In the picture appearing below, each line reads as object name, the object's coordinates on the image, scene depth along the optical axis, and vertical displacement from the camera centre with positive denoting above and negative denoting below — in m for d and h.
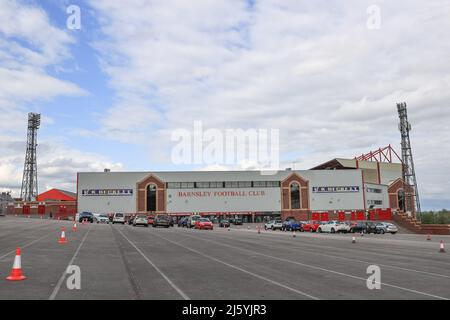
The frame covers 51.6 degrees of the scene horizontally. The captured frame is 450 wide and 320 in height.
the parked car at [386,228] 50.00 -0.81
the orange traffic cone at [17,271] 11.71 -1.14
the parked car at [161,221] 54.97 +0.32
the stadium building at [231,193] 87.94 +5.70
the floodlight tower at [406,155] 85.50 +11.91
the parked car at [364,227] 50.03 -0.69
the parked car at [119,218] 64.69 +0.83
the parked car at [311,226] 54.25 -0.53
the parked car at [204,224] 53.76 -0.11
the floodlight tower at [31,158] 105.00 +15.22
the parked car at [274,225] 60.69 -0.39
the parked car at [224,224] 68.64 -0.17
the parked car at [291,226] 56.75 -0.51
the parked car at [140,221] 55.15 +0.39
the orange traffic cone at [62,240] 24.53 -0.77
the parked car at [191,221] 56.72 +0.29
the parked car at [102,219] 70.63 +0.87
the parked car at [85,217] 68.25 +1.17
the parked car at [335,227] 50.28 -0.63
